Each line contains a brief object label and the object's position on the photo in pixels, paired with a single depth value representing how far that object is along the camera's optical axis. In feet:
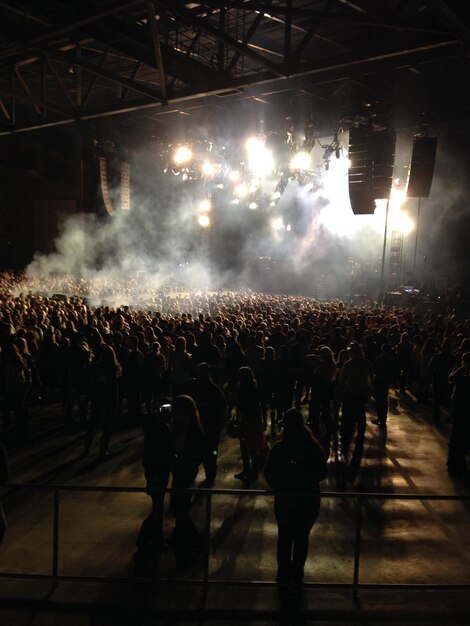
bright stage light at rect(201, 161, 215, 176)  82.20
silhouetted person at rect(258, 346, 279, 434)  30.32
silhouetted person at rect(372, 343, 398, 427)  30.76
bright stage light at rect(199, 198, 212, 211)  120.47
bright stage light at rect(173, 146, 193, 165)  72.66
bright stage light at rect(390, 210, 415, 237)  114.93
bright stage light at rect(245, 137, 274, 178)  65.80
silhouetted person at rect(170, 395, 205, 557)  16.46
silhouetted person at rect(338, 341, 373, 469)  24.48
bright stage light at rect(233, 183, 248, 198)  95.56
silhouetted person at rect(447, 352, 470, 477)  23.67
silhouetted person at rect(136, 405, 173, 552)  15.71
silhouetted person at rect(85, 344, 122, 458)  24.11
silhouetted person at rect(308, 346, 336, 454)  27.04
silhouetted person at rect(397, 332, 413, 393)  39.32
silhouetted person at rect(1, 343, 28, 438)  25.64
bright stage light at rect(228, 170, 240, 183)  84.41
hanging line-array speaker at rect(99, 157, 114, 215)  63.67
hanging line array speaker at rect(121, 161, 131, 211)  72.18
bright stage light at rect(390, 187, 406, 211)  107.30
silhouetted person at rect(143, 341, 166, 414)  30.04
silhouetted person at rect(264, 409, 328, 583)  14.02
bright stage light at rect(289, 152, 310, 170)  69.72
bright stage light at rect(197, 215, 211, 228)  121.08
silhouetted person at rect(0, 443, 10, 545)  12.54
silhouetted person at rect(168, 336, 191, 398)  30.17
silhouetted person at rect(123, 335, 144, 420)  30.42
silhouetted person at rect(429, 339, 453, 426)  31.99
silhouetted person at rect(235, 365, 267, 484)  20.93
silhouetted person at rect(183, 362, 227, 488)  20.89
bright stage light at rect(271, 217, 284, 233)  145.07
